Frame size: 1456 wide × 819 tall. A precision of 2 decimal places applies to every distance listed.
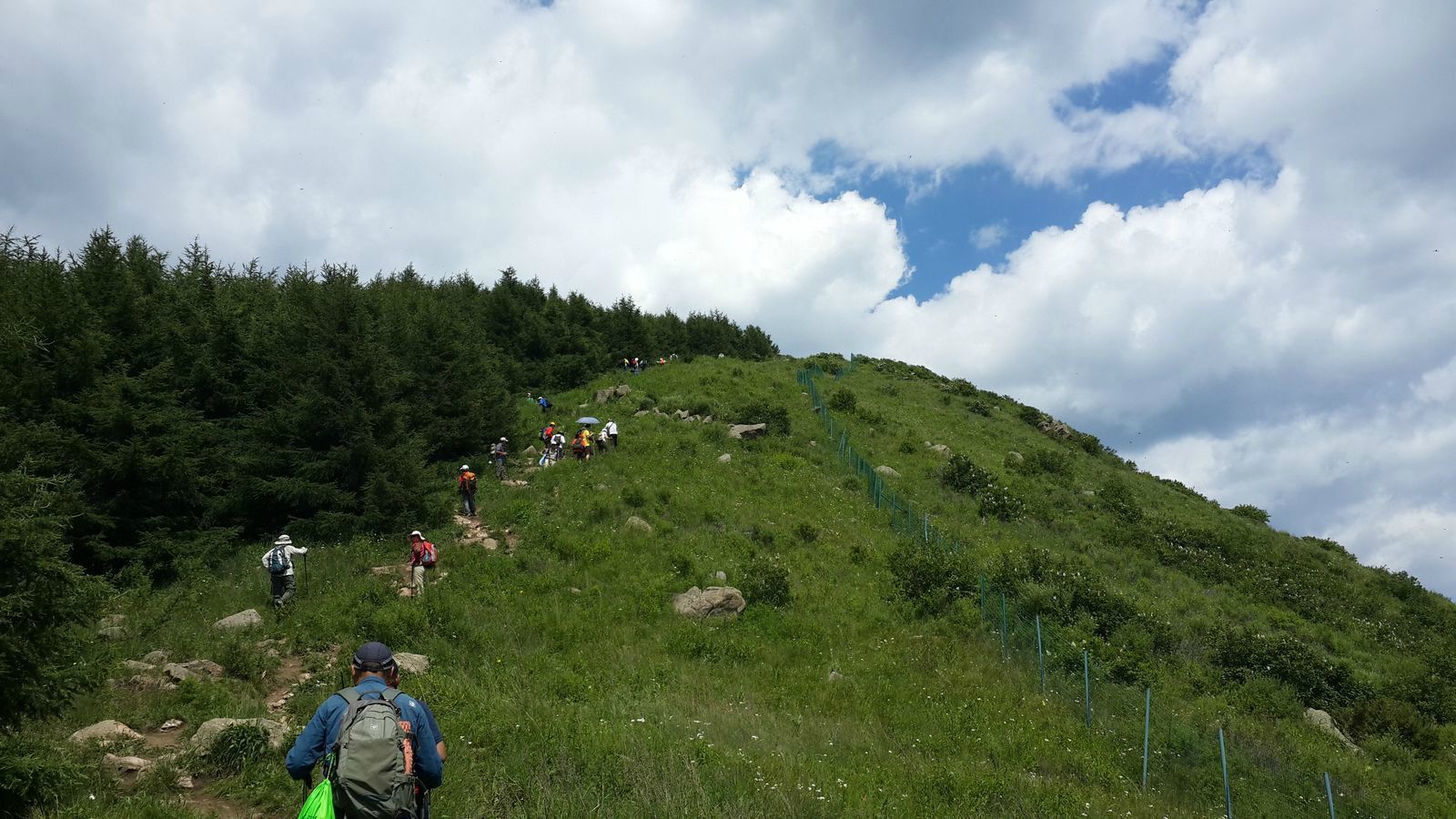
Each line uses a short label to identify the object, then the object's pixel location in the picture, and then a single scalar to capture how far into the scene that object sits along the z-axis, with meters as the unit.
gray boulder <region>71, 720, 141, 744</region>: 8.67
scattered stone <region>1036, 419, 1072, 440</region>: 48.81
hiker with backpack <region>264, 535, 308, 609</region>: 15.16
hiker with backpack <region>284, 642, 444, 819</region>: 4.48
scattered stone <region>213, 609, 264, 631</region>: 13.98
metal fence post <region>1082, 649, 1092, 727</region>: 12.79
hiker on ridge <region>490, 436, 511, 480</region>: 27.25
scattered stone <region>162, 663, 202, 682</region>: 11.25
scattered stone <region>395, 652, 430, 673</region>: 12.22
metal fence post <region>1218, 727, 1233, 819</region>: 10.34
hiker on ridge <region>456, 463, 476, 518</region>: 22.88
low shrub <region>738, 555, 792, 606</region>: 17.58
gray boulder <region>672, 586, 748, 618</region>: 16.67
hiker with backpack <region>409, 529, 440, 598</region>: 16.62
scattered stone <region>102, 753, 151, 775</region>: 8.10
